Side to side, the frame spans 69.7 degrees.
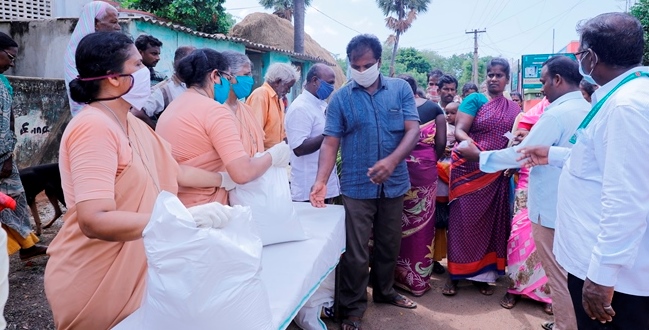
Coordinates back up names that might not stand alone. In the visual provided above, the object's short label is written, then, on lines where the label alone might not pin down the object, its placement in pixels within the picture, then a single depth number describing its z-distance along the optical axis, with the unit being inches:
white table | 70.5
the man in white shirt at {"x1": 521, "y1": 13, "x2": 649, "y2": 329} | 55.6
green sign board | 560.1
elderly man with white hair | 155.6
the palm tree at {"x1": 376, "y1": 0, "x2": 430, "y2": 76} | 1131.9
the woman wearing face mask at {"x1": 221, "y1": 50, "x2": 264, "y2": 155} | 100.3
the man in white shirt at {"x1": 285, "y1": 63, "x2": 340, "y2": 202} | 140.4
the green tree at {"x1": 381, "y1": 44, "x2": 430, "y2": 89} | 1439.5
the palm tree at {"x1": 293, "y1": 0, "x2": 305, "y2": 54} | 675.4
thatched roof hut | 735.1
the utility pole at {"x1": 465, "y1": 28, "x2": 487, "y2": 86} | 1191.7
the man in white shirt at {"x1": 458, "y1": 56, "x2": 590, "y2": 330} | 97.7
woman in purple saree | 138.3
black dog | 169.8
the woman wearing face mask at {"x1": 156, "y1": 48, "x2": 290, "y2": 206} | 83.0
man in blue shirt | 118.5
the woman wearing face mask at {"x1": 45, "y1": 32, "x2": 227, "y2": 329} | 55.9
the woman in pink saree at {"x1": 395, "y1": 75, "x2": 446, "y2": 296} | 140.7
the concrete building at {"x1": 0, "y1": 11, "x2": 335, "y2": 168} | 239.8
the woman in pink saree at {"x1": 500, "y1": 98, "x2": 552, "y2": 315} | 135.1
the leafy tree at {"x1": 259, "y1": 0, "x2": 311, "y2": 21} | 910.4
